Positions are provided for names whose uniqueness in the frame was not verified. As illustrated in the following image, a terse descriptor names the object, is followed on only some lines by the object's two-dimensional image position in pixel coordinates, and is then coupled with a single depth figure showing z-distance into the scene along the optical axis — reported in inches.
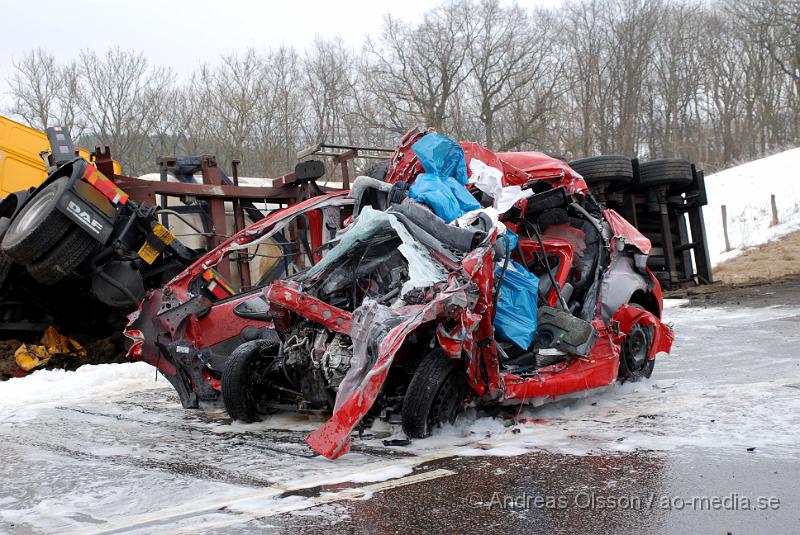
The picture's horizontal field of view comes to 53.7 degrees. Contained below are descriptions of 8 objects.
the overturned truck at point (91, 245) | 310.2
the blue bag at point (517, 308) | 228.4
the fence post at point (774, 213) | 982.2
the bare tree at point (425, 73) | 1357.0
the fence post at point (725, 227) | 961.5
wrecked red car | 195.9
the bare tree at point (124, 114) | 1243.8
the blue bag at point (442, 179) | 231.6
